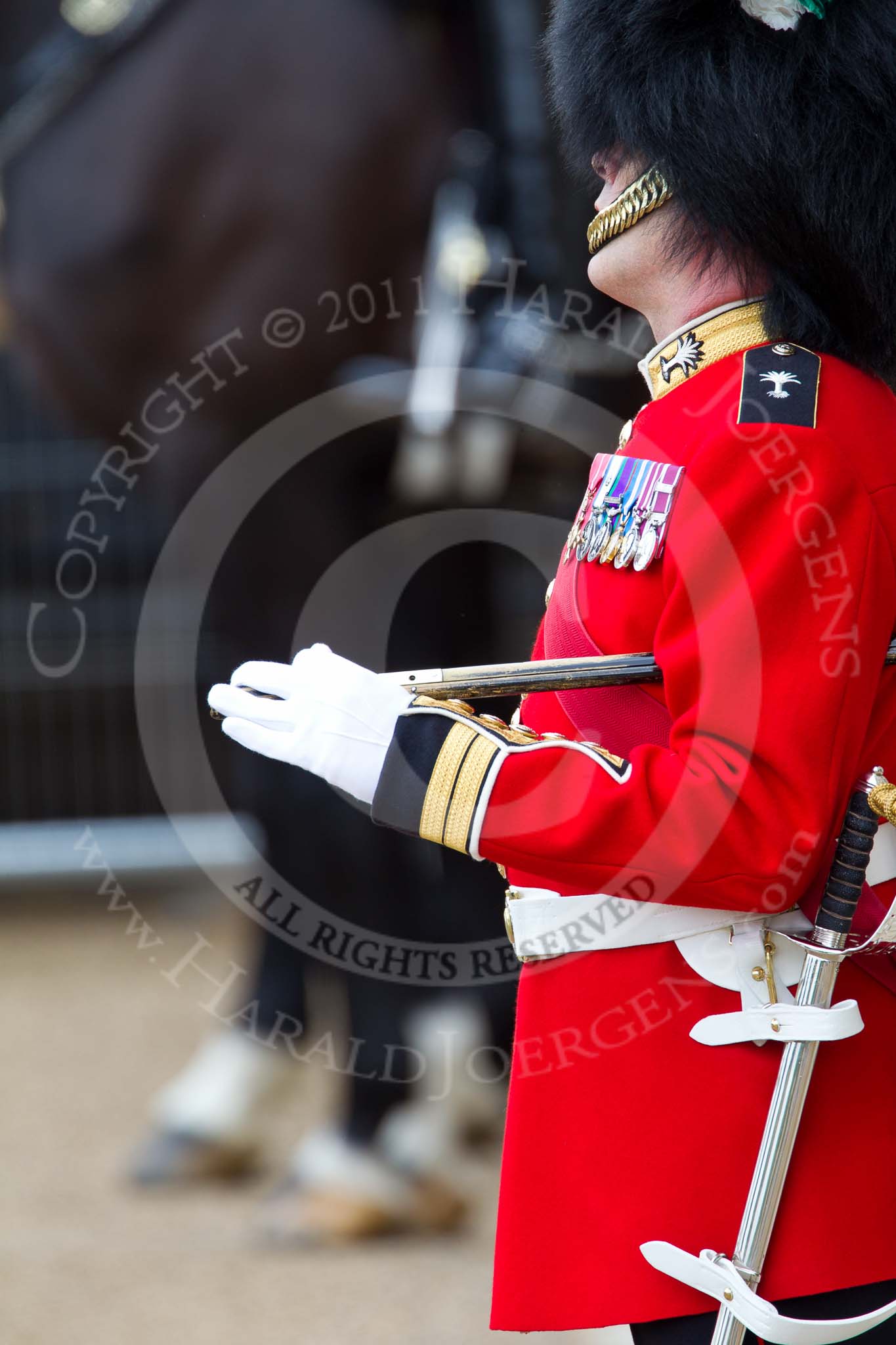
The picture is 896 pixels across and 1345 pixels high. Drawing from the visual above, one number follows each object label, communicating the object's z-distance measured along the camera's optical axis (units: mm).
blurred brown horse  26075
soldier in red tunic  23337
